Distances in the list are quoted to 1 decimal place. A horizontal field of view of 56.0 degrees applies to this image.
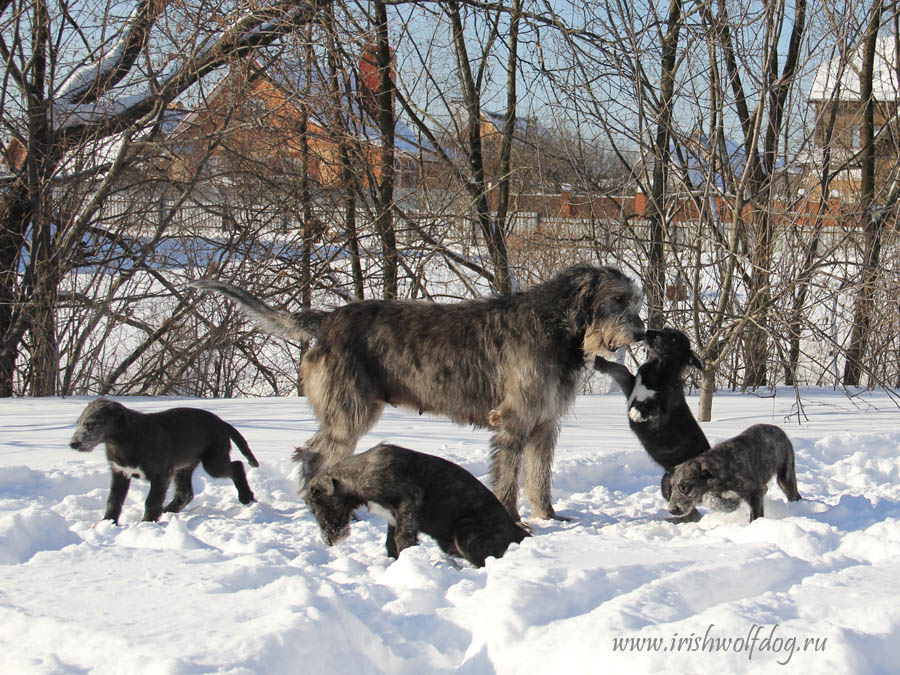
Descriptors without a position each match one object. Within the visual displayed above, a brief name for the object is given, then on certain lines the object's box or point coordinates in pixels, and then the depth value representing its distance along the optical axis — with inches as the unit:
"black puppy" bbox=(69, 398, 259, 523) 194.7
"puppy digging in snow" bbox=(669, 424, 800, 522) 190.2
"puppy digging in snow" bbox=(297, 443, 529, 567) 168.4
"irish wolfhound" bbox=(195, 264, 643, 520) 209.0
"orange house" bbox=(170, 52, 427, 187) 442.3
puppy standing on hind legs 212.4
